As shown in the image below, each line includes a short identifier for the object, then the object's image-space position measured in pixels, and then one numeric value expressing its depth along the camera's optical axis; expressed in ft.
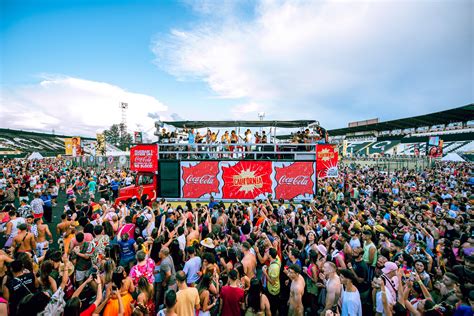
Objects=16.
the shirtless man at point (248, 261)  15.83
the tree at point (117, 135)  365.77
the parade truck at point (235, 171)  49.67
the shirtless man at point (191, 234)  20.62
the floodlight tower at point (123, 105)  161.40
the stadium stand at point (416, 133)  146.48
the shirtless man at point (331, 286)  13.41
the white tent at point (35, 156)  124.26
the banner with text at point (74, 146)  98.51
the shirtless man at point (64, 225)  22.39
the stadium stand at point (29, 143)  164.60
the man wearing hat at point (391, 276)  13.66
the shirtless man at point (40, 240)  20.07
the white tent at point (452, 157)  126.63
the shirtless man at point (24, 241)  19.62
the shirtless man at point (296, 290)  13.85
